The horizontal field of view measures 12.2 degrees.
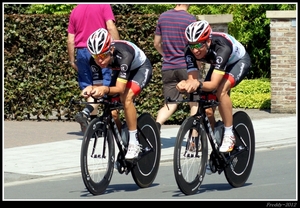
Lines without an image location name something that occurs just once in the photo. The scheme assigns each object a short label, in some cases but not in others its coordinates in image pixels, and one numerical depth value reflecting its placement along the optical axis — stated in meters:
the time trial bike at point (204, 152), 14.22
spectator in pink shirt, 20.10
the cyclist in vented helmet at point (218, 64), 14.38
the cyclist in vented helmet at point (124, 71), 14.39
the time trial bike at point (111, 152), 14.35
